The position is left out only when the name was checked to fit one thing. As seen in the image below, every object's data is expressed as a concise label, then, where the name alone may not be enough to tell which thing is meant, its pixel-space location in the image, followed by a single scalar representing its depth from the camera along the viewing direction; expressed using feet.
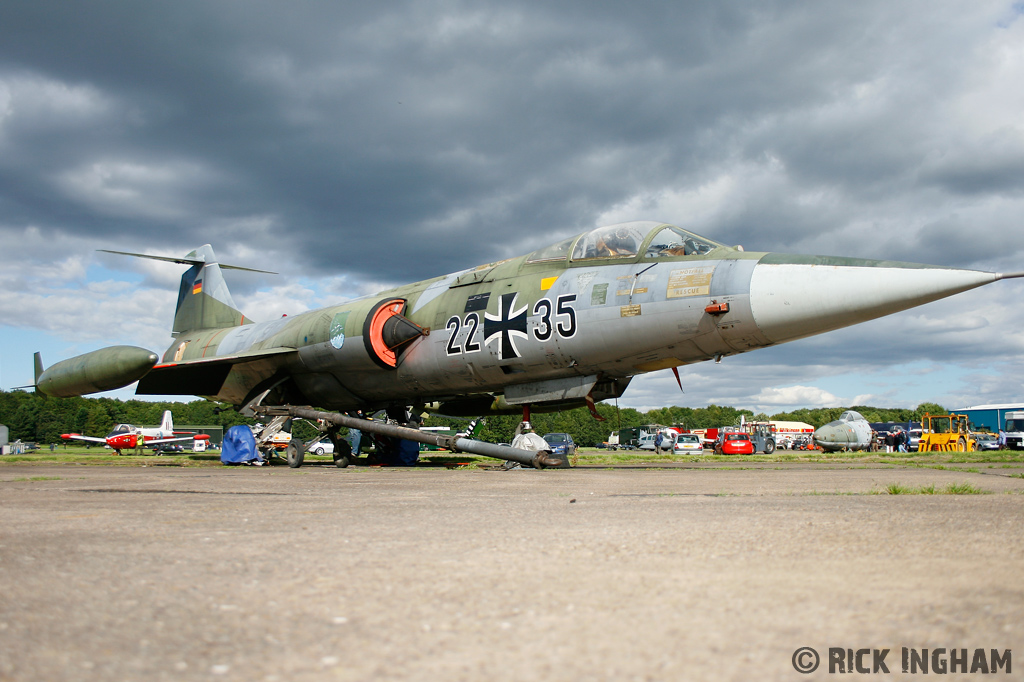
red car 111.14
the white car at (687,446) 115.44
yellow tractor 116.88
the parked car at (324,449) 143.32
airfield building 241.76
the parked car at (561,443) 64.89
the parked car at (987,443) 149.69
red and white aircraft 127.75
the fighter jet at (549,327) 28.07
